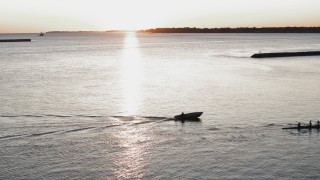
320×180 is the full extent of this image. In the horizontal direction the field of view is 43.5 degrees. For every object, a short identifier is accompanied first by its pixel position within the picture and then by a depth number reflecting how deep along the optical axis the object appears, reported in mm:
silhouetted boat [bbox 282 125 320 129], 58088
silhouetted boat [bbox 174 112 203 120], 64875
